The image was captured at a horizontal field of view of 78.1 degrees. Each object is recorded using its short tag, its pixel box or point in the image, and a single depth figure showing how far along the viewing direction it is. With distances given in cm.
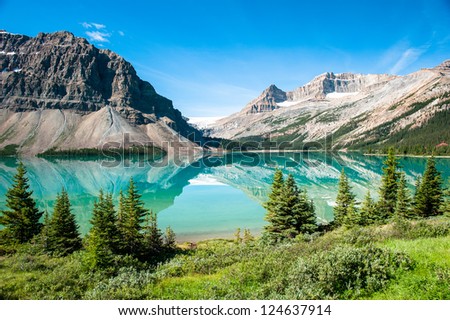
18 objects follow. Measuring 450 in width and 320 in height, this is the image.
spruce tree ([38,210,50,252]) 2553
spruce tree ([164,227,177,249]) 2875
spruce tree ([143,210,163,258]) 2504
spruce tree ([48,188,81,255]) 2545
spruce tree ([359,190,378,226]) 2951
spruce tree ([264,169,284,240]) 2925
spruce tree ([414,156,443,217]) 3409
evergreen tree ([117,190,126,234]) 2378
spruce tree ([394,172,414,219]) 3116
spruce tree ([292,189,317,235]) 2853
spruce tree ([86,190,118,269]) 1735
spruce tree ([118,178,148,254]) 2317
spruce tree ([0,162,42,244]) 2980
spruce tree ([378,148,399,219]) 3319
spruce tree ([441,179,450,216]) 3083
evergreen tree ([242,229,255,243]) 3461
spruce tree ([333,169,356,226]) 3321
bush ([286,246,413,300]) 848
